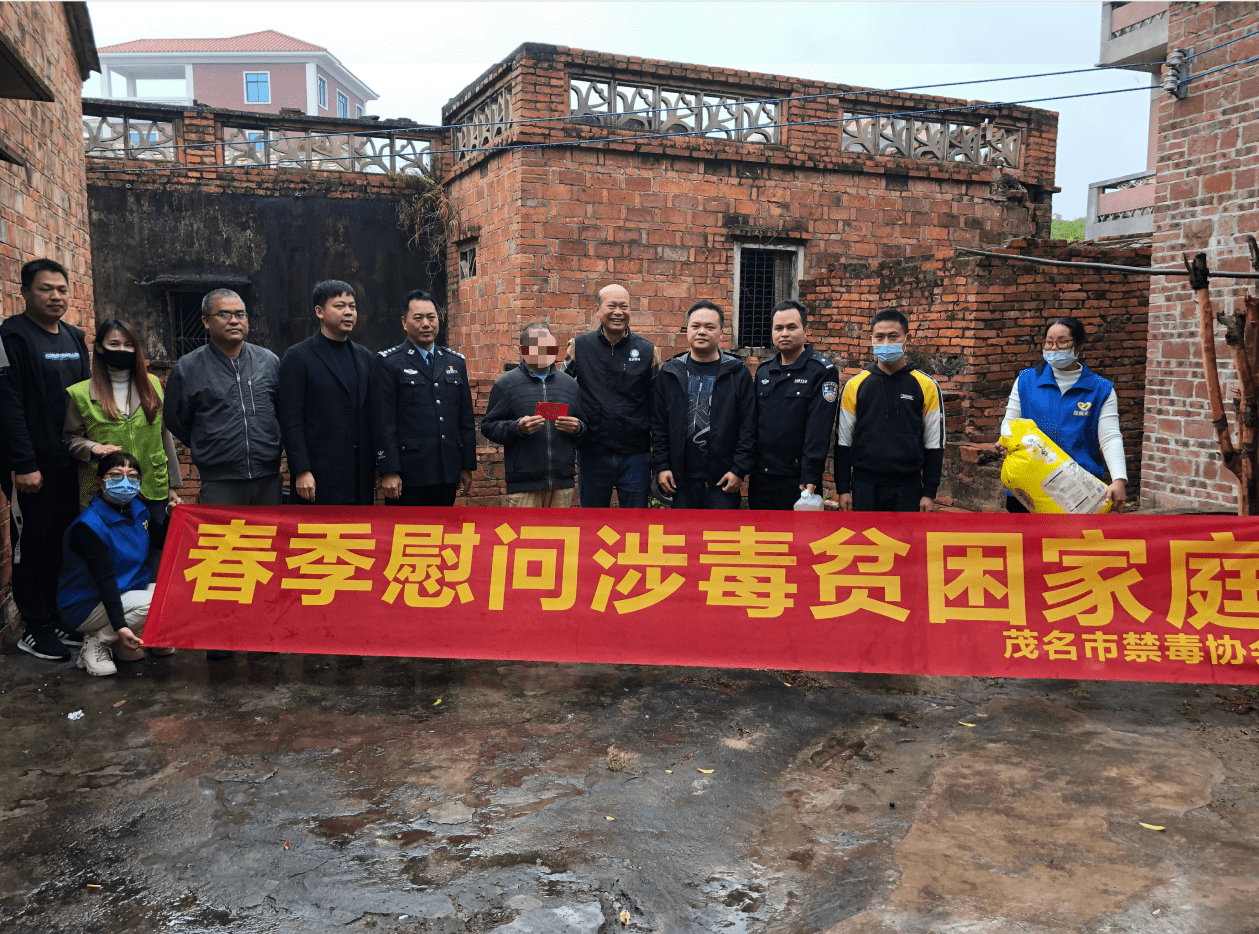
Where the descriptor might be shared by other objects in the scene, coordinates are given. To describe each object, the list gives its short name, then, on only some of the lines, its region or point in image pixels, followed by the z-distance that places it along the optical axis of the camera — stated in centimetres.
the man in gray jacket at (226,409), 458
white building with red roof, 5400
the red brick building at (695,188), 1023
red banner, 405
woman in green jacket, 461
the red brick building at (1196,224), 698
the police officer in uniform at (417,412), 491
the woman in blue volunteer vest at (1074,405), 468
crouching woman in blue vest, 436
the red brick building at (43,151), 518
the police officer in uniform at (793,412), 493
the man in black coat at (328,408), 475
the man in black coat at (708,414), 501
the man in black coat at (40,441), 444
